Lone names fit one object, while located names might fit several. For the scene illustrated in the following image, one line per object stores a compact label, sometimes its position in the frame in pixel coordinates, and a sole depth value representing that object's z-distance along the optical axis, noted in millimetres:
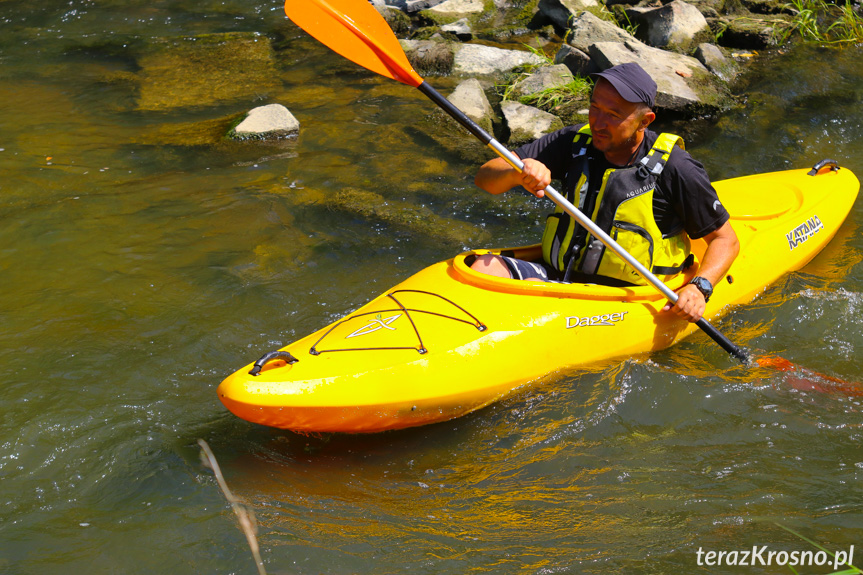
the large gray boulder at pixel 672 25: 13234
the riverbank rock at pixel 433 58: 14023
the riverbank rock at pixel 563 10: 15094
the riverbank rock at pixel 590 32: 12937
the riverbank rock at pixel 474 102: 11562
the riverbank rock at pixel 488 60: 13914
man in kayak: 5656
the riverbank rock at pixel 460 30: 15469
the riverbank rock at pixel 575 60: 12609
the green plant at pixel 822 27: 13914
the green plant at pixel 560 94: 12031
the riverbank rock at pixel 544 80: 12383
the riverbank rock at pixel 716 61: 12576
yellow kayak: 5113
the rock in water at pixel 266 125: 11305
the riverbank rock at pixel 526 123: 11055
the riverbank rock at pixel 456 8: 16250
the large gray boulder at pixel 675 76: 11359
